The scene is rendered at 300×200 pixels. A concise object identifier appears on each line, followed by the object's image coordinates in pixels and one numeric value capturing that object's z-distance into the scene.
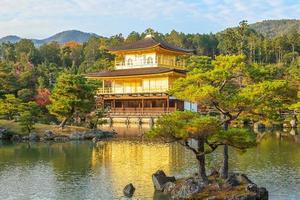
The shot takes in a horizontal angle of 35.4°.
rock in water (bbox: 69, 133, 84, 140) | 34.88
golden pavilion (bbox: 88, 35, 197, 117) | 50.53
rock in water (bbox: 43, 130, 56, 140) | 34.22
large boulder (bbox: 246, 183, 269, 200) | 15.26
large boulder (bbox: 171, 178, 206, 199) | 15.48
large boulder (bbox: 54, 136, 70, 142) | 34.06
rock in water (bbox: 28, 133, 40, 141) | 33.91
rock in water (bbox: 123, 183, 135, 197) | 16.41
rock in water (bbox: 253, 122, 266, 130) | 44.82
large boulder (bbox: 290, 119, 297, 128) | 45.72
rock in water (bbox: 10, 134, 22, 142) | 33.95
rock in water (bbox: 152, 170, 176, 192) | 17.05
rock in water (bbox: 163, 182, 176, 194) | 16.50
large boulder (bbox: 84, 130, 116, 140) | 35.59
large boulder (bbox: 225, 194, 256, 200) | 14.68
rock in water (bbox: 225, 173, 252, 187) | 15.96
